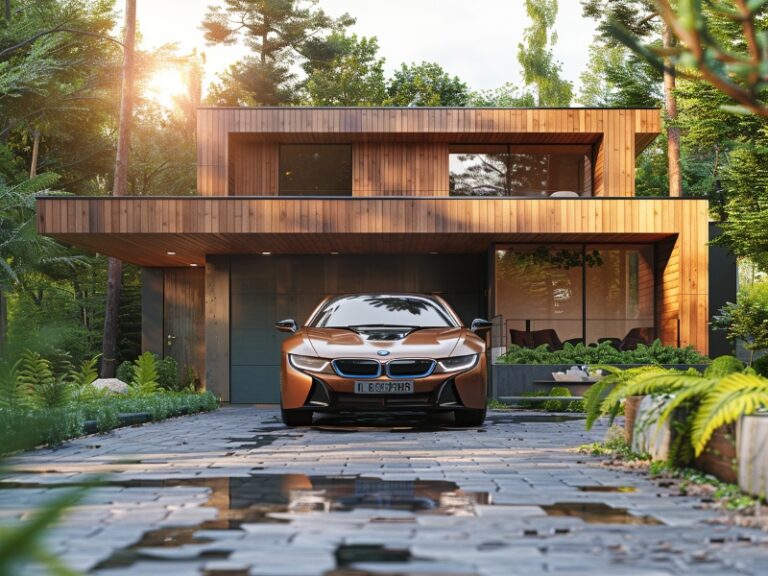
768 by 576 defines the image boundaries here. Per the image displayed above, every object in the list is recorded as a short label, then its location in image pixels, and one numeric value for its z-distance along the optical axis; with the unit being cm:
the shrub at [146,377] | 1630
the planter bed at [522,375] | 1675
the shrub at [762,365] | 1428
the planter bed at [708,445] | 444
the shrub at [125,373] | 2480
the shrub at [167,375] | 2130
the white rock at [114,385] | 1844
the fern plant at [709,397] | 464
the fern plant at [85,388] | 1248
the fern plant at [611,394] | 615
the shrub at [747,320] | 1816
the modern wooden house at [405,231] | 1772
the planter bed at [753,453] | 435
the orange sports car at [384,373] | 959
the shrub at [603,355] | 1705
